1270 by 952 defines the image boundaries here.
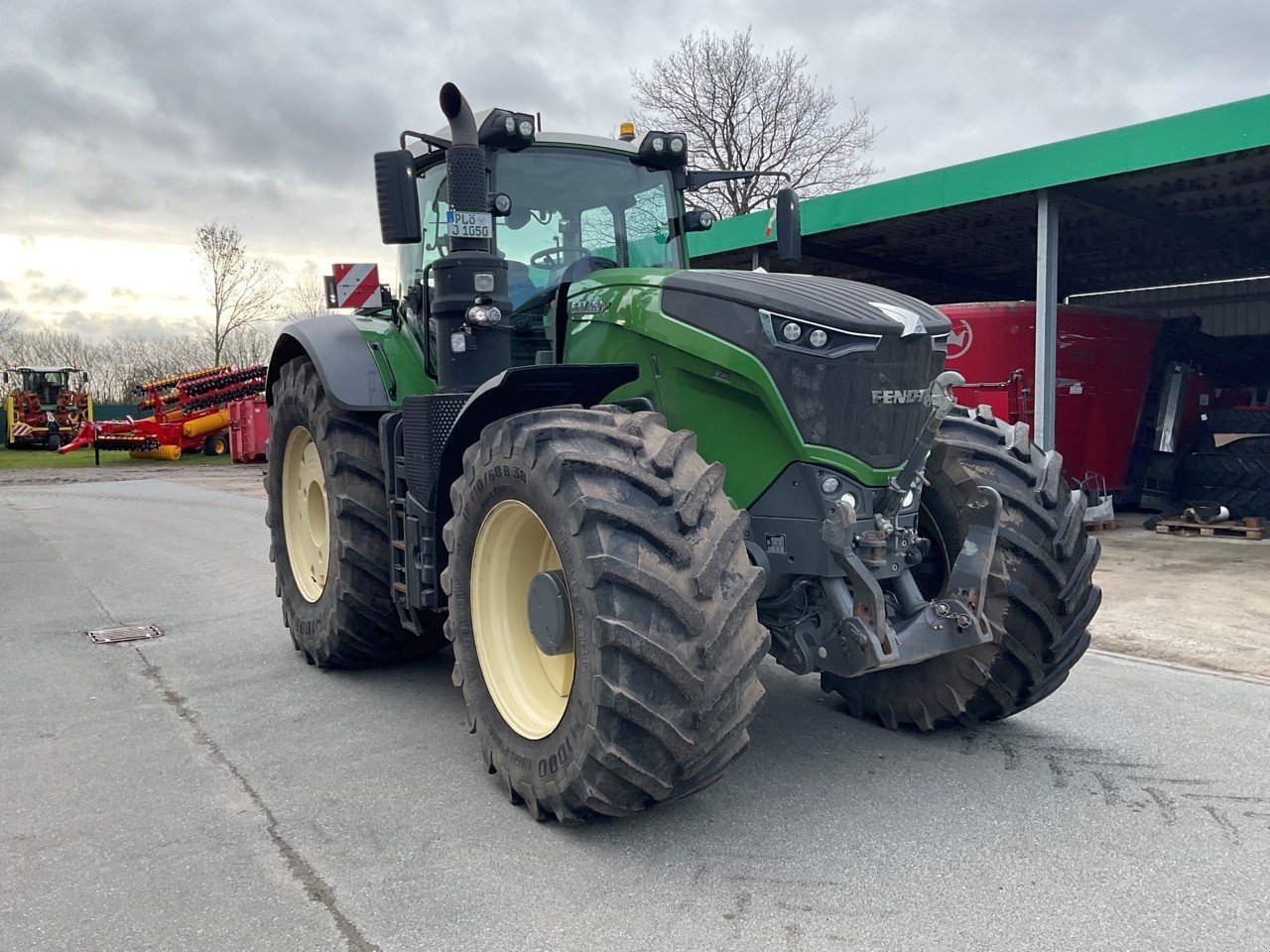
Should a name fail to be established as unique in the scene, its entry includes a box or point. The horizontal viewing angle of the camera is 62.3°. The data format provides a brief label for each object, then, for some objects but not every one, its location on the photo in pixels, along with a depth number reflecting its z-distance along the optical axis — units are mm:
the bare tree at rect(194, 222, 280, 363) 41625
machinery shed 9672
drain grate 6260
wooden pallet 11094
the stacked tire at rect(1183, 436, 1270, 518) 11727
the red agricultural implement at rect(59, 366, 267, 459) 26891
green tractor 3020
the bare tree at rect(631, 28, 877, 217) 30031
